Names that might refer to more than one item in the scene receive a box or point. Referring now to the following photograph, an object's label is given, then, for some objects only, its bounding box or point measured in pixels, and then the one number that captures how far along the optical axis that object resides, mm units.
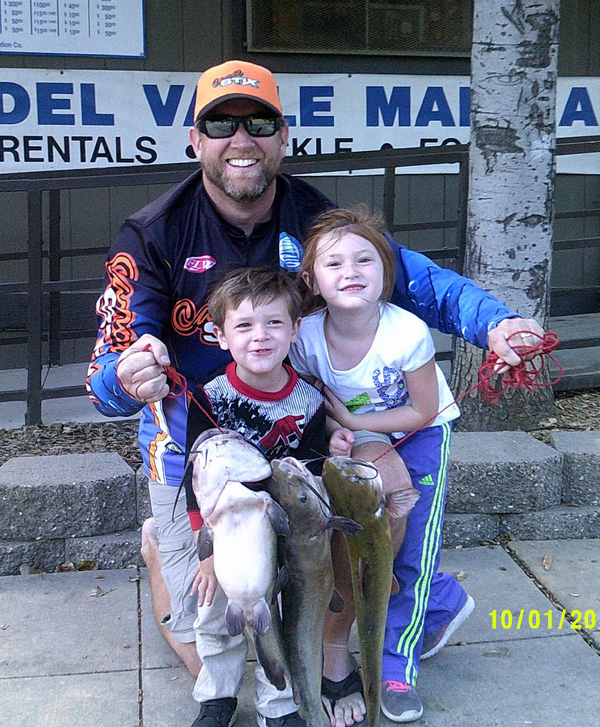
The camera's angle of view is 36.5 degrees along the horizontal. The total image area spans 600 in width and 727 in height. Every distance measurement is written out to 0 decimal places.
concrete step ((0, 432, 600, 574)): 3805
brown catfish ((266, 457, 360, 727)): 2457
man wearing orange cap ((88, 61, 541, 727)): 2777
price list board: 6020
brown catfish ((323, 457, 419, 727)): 2527
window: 6504
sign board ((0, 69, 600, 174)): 6164
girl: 2697
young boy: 2551
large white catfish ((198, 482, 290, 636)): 2373
